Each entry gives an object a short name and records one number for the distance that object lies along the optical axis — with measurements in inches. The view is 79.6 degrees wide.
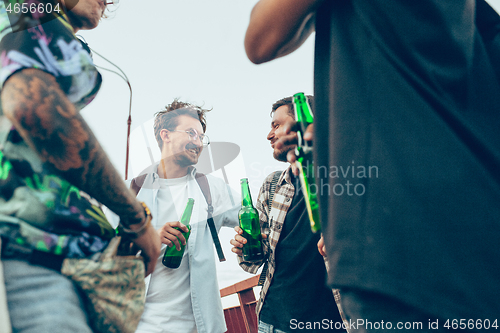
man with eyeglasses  84.7
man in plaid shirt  72.6
